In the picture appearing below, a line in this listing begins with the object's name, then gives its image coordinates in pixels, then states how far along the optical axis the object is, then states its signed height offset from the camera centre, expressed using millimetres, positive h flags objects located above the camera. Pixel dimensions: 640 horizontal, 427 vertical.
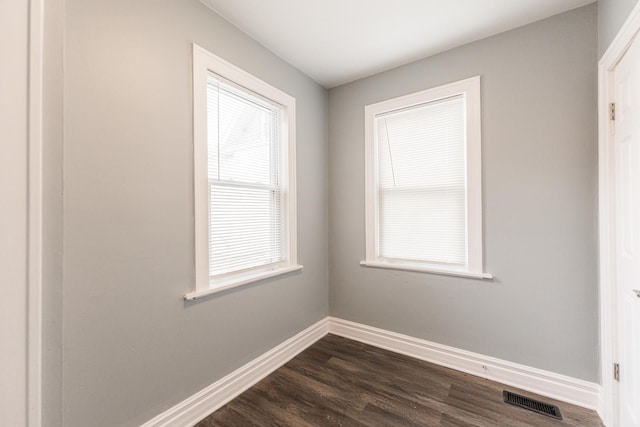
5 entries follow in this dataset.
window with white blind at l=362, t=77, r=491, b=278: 2170 +295
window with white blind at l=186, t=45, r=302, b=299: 1759 +301
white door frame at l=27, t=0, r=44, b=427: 537 +18
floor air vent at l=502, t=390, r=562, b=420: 1725 -1278
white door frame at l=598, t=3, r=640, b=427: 1594 -163
